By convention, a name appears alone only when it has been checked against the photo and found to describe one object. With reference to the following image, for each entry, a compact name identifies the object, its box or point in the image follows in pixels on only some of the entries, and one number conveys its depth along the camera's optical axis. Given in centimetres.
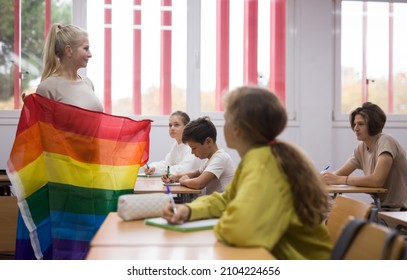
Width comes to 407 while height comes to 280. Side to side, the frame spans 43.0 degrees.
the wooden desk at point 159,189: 312
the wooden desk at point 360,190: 335
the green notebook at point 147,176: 411
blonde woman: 288
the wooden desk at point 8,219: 302
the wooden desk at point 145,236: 147
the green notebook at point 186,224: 164
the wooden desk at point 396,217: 221
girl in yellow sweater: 142
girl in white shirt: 416
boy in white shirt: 319
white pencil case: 182
